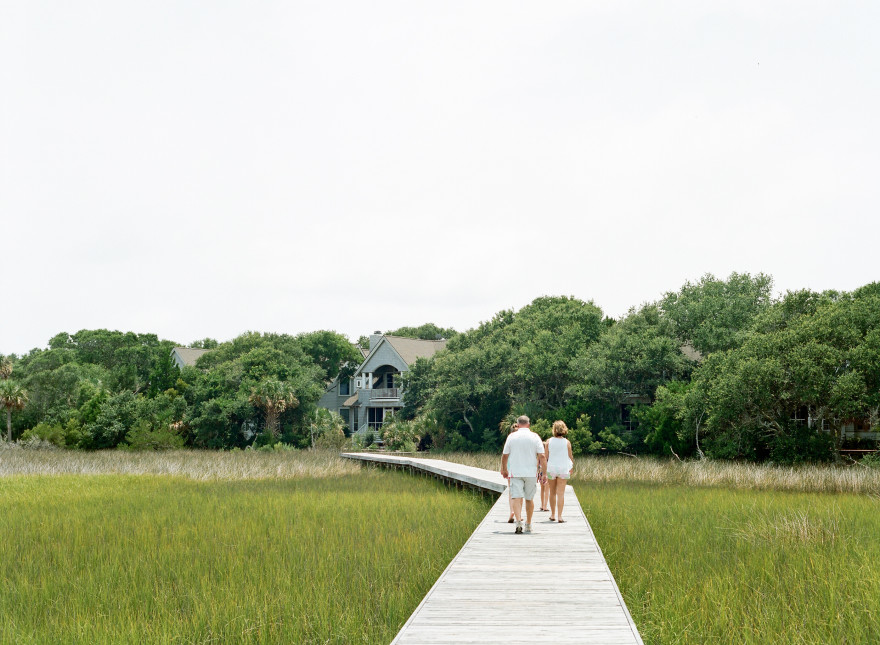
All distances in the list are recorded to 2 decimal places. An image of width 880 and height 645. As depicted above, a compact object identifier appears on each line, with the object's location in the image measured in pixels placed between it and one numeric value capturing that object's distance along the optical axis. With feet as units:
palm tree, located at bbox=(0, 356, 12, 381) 183.32
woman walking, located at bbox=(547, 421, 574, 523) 38.29
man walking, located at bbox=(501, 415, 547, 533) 34.73
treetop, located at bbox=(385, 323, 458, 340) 263.70
